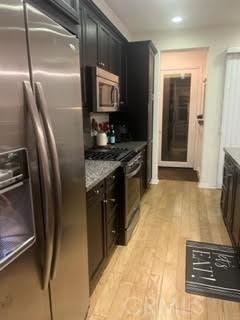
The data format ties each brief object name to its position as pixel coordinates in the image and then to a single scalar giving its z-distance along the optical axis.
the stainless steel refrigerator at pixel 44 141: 0.84
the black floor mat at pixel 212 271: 2.03
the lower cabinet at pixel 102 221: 1.84
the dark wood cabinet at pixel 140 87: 3.82
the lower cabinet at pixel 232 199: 2.42
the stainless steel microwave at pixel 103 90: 2.57
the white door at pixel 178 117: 5.86
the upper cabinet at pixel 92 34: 1.16
